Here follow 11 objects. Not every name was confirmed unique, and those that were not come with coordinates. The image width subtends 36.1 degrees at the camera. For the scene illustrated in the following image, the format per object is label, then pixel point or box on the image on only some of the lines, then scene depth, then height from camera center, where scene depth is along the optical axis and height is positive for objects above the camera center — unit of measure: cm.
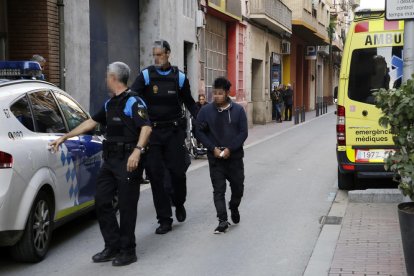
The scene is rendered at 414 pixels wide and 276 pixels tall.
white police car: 539 -77
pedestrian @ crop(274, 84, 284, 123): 3080 -98
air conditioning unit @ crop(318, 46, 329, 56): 5032 +260
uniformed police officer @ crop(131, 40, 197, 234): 707 -41
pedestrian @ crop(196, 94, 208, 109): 1501 -39
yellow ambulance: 907 -3
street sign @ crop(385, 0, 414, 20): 616 +70
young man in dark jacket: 712 -61
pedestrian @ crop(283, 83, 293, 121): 3166 -86
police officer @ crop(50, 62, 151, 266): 586 -76
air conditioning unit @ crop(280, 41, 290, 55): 3559 +195
